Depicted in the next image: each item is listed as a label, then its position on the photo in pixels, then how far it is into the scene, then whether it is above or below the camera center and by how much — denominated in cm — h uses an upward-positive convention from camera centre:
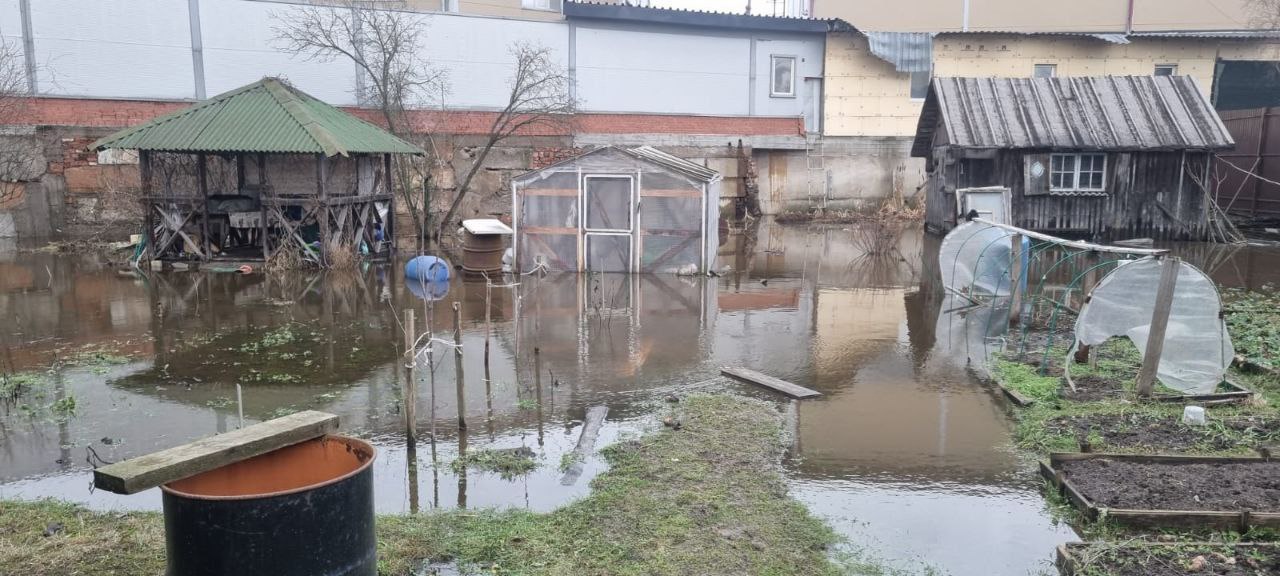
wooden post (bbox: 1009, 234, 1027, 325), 1237 -147
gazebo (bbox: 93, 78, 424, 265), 1739 -7
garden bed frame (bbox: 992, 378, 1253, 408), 832 -207
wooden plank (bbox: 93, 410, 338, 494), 394 -129
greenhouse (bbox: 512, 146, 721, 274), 1648 -78
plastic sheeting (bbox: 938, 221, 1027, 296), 1377 -138
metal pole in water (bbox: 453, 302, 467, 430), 778 -167
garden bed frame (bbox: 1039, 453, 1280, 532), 557 -214
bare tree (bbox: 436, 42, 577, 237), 2320 +196
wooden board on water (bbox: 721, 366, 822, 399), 907 -215
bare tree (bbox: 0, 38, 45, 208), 2033 +86
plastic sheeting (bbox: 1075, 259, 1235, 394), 838 -140
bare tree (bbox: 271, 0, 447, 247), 2289 +321
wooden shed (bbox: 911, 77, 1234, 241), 2169 +35
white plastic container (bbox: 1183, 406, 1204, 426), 766 -205
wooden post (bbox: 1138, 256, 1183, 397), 827 -140
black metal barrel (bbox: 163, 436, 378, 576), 396 -156
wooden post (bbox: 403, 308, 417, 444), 709 -159
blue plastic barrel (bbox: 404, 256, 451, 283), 1572 -167
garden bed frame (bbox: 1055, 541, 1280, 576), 519 -221
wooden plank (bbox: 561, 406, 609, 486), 687 -220
